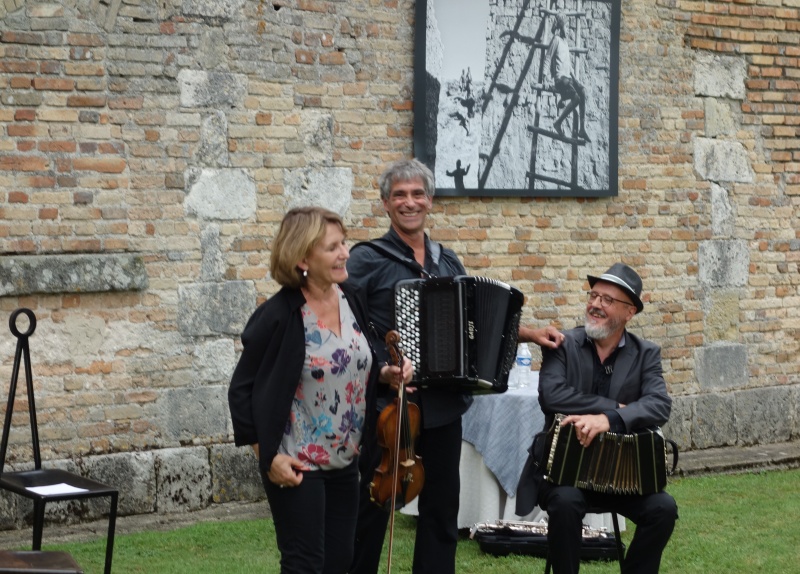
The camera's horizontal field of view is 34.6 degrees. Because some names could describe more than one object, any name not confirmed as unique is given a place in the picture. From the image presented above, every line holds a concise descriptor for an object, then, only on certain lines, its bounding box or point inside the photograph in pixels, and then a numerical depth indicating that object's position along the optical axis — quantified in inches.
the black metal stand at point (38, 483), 200.8
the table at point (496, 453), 262.5
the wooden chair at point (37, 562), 153.1
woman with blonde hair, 165.5
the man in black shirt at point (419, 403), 200.2
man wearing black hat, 203.0
